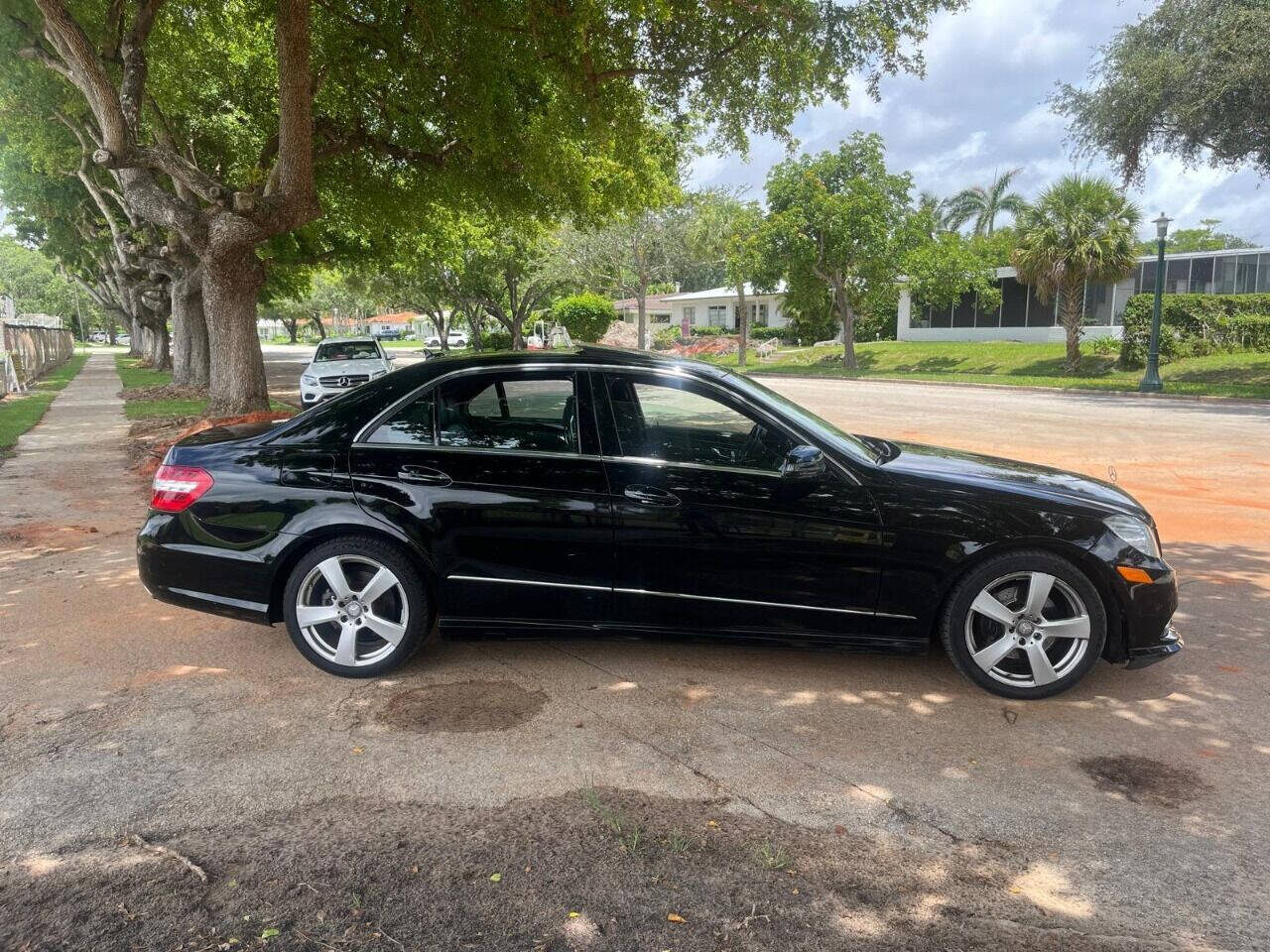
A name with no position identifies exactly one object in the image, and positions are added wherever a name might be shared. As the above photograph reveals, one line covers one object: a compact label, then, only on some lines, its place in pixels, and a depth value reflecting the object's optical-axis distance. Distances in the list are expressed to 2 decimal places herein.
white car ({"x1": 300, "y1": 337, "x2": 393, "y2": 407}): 18.31
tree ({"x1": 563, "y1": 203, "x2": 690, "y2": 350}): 37.34
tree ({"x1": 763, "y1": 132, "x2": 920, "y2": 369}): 32.78
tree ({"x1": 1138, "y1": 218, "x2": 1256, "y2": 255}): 62.10
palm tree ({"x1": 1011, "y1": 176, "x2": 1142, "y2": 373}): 28.31
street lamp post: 22.86
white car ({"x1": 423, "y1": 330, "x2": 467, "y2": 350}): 67.56
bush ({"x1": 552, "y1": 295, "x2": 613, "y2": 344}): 44.97
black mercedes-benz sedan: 4.09
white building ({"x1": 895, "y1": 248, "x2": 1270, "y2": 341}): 33.19
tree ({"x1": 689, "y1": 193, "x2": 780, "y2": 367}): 34.56
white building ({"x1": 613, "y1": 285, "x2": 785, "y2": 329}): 57.38
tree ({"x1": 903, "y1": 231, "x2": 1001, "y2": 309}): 33.62
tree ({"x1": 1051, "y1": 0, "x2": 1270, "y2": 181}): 20.09
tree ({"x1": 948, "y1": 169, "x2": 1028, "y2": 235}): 65.50
